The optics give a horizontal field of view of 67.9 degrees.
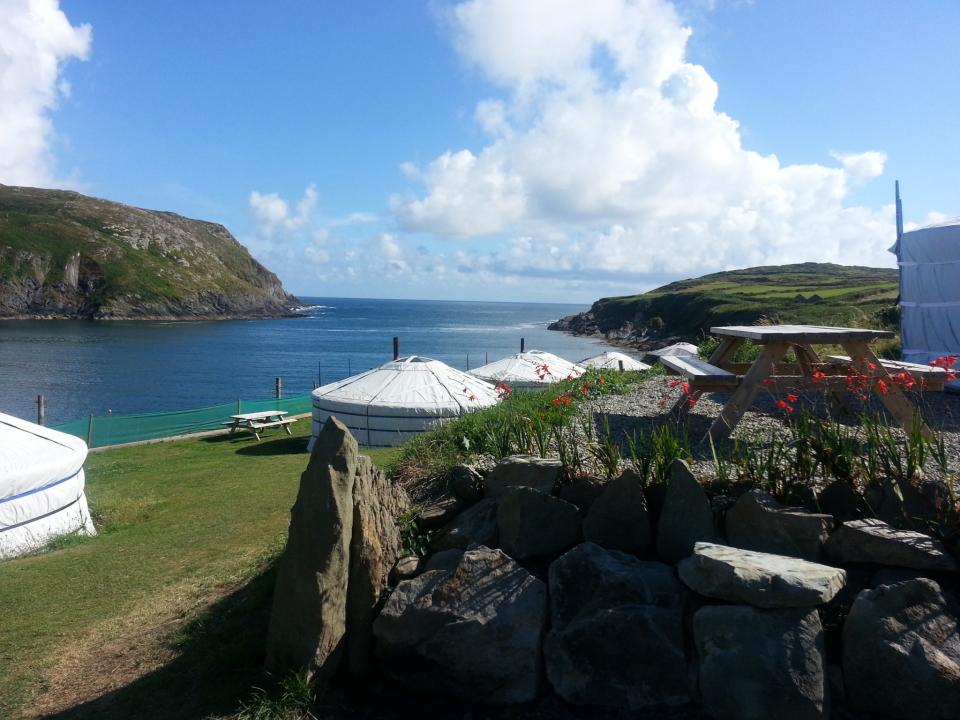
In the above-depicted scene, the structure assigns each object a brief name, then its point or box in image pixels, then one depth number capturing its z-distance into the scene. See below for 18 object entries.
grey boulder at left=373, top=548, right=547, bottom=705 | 3.26
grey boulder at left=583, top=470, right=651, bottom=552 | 3.70
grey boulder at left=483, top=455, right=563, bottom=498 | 4.12
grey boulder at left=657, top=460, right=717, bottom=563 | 3.58
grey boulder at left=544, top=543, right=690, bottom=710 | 3.12
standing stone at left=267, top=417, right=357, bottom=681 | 3.38
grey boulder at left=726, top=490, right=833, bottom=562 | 3.40
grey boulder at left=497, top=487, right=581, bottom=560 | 3.82
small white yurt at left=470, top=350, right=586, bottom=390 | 19.44
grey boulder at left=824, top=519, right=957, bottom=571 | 3.18
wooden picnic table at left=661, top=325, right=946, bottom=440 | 5.68
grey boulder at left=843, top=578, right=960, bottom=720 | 2.81
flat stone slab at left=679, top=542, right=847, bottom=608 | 2.95
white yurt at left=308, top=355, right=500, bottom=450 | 15.34
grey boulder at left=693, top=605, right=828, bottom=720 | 2.87
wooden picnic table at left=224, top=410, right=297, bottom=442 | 18.80
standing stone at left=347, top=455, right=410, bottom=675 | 3.53
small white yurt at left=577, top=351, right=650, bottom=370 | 18.48
